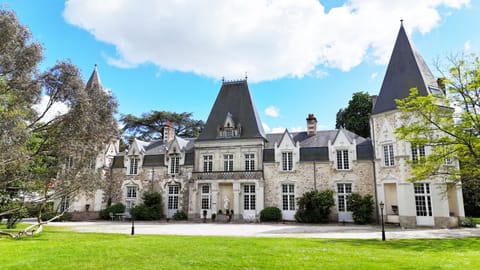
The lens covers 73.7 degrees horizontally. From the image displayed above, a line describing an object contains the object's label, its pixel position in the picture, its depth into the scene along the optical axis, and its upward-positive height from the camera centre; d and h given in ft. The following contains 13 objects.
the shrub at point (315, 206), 70.44 -3.43
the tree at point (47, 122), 43.73 +10.71
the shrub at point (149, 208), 80.79 -4.19
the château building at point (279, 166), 65.57 +6.12
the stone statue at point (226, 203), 78.89 -3.02
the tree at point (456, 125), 41.16 +8.61
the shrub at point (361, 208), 67.10 -3.67
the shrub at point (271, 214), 75.52 -5.45
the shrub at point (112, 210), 84.43 -4.87
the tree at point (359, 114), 112.27 +26.93
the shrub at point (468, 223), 61.87 -6.45
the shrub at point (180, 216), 81.66 -6.27
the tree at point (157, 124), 137.80 +28.98
